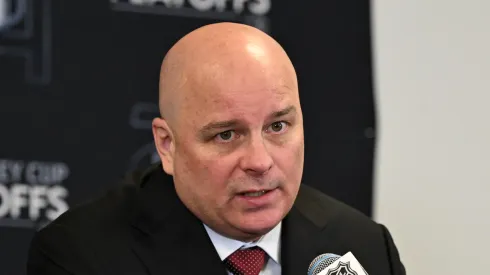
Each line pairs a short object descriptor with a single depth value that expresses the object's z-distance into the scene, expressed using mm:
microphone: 3219
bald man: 3203
